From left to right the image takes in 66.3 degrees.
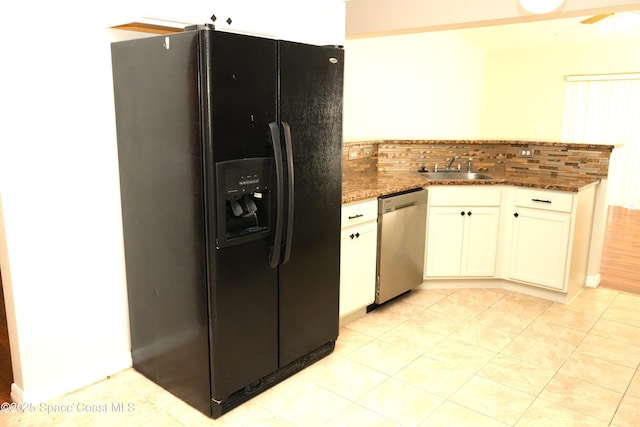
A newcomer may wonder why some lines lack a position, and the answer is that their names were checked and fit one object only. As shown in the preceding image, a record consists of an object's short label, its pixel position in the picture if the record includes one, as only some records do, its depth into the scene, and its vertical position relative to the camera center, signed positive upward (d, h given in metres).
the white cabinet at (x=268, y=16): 2.44 +0.60
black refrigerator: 2.10 -0.35
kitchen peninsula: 3.71 -0.67
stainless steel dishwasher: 3.45 -0.84
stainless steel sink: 4.29 -0.41
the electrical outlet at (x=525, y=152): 4.24 -0.20
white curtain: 7.16 +0.15
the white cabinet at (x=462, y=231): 3.87 -0.82
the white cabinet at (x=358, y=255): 3.15 -0.84
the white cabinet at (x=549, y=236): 3.65 -0.82
